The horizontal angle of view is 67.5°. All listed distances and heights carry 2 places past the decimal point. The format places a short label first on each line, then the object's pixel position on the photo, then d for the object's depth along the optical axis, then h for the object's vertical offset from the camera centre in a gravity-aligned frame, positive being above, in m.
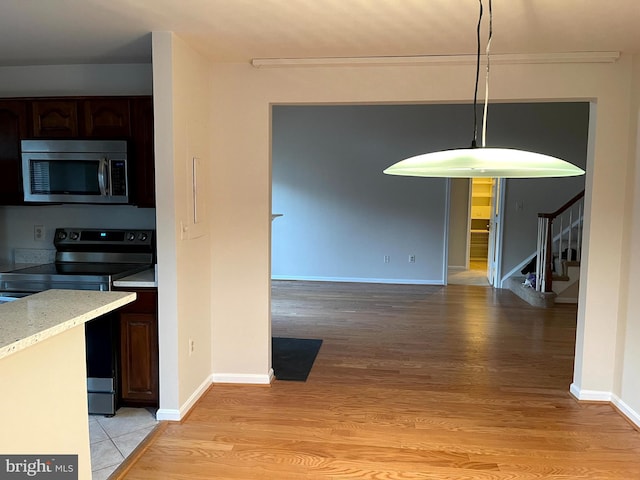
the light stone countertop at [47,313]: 1.29 -0.39
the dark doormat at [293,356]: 3.69 -1.38
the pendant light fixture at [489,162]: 1.18 +0.09
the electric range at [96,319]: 2.84 -0.74
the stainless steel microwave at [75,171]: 3.07 +0.13
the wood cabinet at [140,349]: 2.92 -0.97
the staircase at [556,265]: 6.06 -0.88
